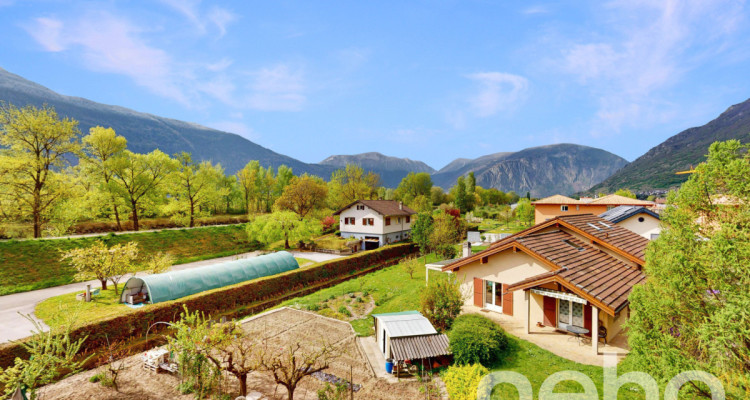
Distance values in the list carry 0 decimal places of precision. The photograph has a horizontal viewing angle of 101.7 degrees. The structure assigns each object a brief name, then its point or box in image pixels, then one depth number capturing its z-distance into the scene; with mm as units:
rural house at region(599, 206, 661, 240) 28391
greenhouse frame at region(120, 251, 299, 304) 19250
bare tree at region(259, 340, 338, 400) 8992
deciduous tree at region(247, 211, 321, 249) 38594
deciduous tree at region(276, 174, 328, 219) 50969
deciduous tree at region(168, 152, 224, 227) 43188
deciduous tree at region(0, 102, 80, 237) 28219
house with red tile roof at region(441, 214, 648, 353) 12883
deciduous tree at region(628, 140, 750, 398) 5641
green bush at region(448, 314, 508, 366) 11453
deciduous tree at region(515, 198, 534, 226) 57906
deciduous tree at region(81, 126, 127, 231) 36125
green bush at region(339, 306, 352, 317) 19242
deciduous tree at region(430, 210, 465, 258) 31969
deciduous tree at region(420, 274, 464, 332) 14641
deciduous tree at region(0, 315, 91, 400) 8391
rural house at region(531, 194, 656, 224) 44375
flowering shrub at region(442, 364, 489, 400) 8977
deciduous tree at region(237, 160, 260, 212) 66312
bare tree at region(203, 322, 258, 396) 9734
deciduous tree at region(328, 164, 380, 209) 66250
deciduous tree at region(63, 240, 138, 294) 20078
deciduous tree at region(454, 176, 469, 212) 86250
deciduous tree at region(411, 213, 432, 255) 34625
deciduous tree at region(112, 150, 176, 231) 37562
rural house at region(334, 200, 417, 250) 44875
